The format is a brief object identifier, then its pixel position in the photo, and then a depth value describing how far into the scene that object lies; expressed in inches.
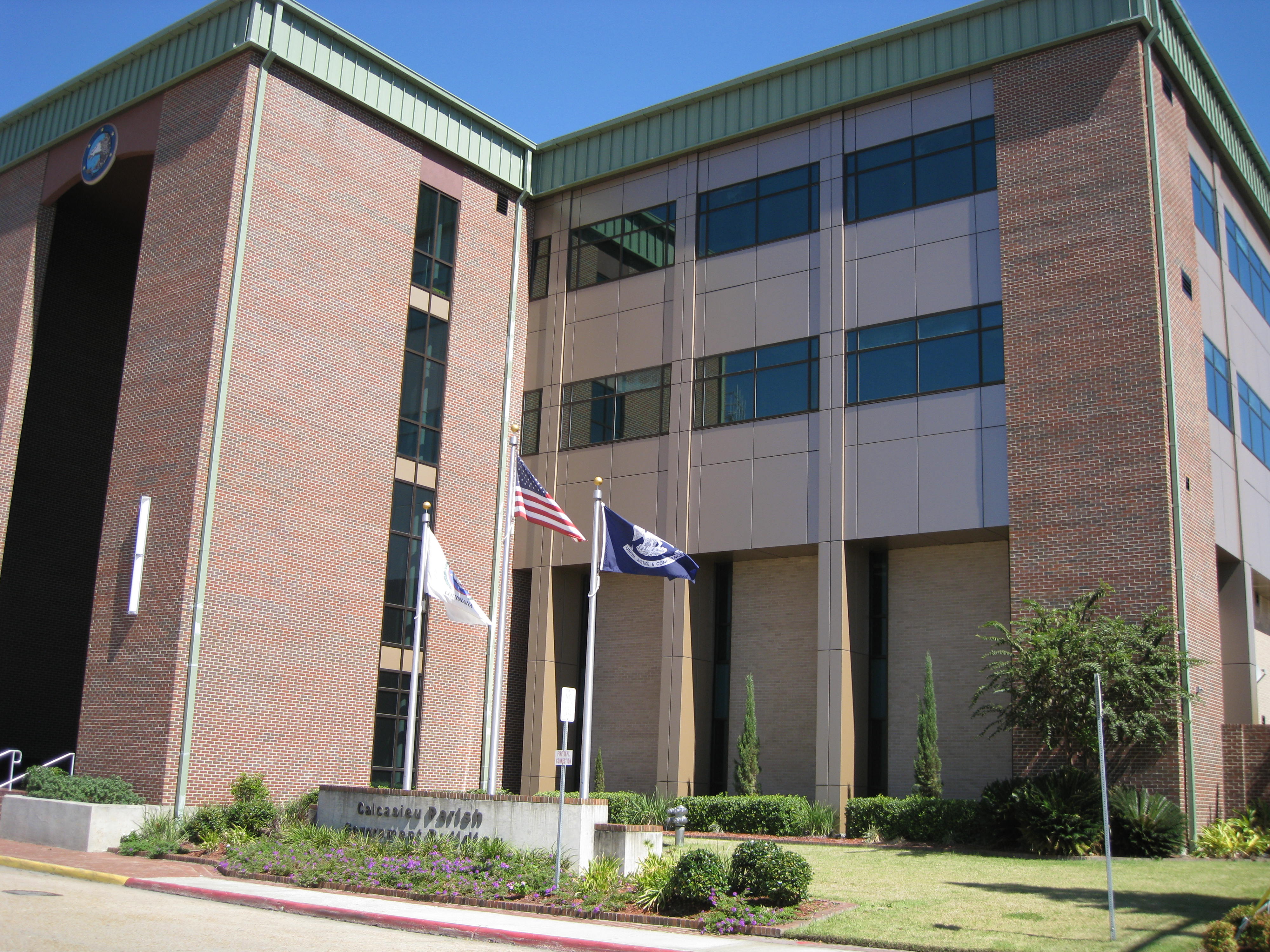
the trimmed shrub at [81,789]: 987.9
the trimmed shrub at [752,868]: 675.4
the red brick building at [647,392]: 1072.2
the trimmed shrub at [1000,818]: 960.9
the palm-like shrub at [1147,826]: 900.0
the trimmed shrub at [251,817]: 971.3
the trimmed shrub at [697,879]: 673.6
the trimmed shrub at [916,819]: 986.1
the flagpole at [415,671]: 935.7
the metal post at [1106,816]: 571.2
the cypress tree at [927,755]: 1069.1
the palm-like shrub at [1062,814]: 905.5
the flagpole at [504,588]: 870.4
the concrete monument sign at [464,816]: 772.0
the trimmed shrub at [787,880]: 666.8
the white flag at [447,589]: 914.1
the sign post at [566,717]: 725.3
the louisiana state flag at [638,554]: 848.9
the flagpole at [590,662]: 784.9
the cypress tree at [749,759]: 1196.5
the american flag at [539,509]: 866.1
